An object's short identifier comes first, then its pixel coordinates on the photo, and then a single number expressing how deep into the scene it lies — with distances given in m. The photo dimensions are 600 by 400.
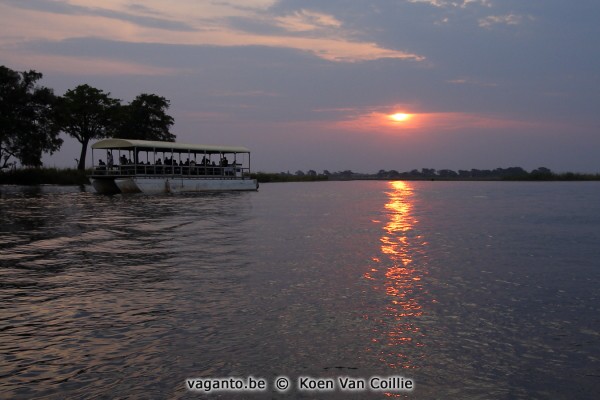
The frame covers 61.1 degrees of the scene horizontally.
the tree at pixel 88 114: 75.12
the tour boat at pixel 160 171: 46.41
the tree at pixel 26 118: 62.59
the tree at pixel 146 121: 83.25
